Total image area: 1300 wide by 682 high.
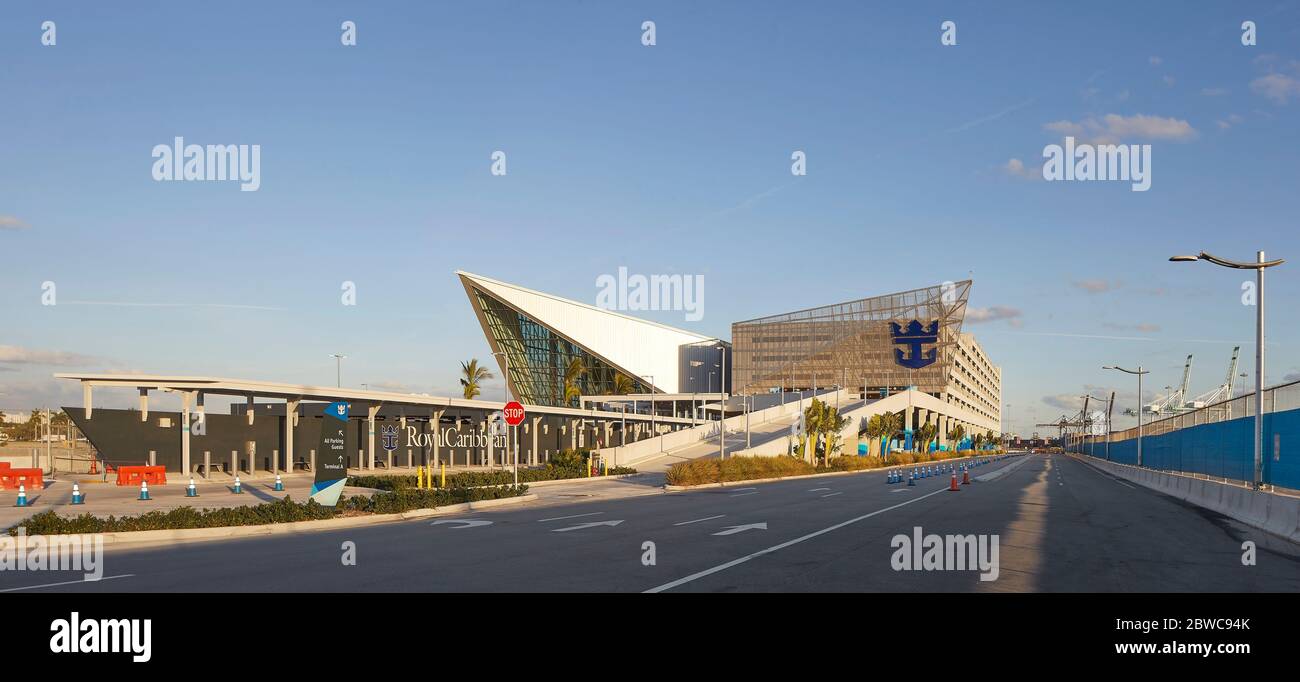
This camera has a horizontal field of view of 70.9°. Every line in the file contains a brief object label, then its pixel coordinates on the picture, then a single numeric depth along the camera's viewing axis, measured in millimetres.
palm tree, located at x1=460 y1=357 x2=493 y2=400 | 104250
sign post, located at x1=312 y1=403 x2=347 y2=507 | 23516
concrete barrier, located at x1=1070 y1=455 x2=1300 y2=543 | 19781
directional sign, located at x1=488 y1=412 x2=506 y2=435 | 46019
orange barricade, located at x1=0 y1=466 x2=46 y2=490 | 33062
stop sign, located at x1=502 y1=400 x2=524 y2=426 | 33844
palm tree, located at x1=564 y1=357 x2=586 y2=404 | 109756
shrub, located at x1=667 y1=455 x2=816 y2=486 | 41156
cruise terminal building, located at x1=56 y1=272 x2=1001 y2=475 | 40906
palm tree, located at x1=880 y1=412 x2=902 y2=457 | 97188
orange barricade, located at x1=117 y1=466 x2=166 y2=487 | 35406
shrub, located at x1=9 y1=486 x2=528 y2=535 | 17844
